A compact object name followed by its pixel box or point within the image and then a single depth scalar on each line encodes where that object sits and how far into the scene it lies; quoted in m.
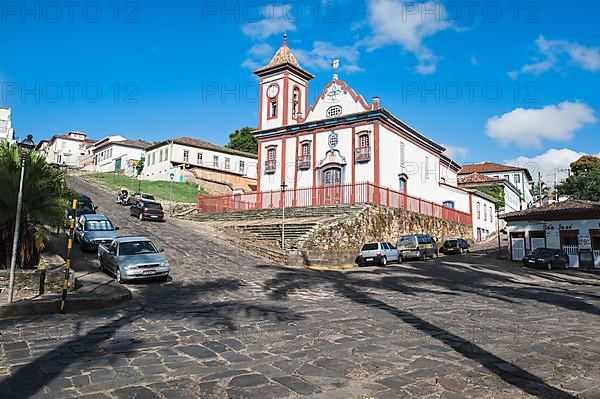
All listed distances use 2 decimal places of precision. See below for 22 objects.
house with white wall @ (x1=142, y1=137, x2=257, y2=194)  55.94
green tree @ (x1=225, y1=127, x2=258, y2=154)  71.81
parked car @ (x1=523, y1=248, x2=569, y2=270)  25.64
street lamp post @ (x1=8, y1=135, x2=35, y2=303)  10.41
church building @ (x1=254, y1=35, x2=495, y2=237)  32.69
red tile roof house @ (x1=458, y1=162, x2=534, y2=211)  66.69
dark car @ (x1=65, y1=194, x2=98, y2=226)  27.18
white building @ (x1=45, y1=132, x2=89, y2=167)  90.56
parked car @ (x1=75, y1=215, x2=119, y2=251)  20.84
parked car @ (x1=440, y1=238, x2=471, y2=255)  31.97
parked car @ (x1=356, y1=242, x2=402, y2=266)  24.22
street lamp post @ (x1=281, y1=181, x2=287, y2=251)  24.98
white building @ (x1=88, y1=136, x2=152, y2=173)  69.75
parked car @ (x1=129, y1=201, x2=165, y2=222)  31.95
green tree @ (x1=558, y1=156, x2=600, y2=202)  54.22
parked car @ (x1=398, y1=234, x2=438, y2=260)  26.99
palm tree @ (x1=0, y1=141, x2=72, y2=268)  12.74
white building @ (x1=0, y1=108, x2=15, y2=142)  53.82
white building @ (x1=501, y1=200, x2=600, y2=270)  26.20
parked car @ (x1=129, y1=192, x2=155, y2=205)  37.61
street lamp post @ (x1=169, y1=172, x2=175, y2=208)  42.31
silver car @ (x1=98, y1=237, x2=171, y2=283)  15.11
